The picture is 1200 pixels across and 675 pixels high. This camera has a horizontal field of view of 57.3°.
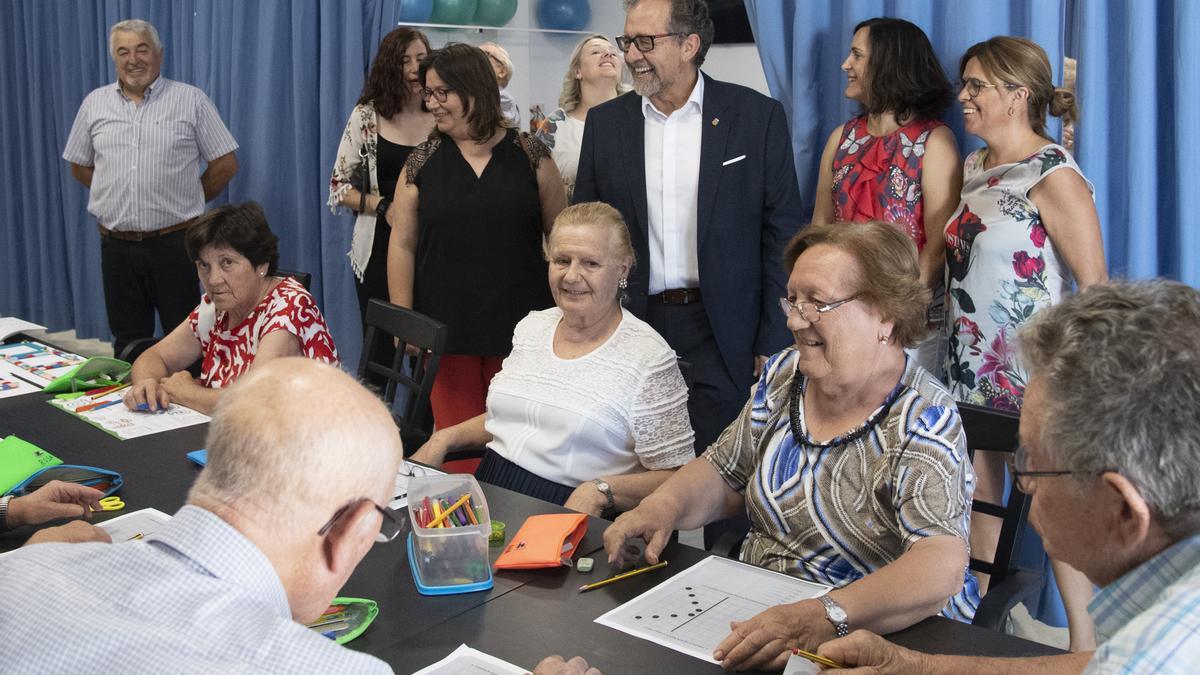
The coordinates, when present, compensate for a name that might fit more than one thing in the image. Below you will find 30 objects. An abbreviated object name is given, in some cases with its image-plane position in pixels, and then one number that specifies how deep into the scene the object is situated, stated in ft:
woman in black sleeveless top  11.51
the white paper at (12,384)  9.59
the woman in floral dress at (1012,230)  8.92
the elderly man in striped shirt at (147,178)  16.93
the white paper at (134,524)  6.32
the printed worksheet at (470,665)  4.84
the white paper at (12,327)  11.70
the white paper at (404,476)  6.91
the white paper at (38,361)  10.14
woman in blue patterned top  6.01
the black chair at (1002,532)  6.36
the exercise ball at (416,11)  18.39
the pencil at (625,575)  5.72
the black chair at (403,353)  9.48
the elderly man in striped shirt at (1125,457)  3.37
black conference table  5.01
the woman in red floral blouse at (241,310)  9.64
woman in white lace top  8.20
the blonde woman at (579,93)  13.60
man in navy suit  10.36
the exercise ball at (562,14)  21.39
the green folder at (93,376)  9.63
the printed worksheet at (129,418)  8.50
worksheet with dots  5.17
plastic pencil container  5.73
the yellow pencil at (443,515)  6.00
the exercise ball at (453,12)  19.15
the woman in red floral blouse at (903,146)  9.90
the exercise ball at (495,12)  20.21
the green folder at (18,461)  7.01
